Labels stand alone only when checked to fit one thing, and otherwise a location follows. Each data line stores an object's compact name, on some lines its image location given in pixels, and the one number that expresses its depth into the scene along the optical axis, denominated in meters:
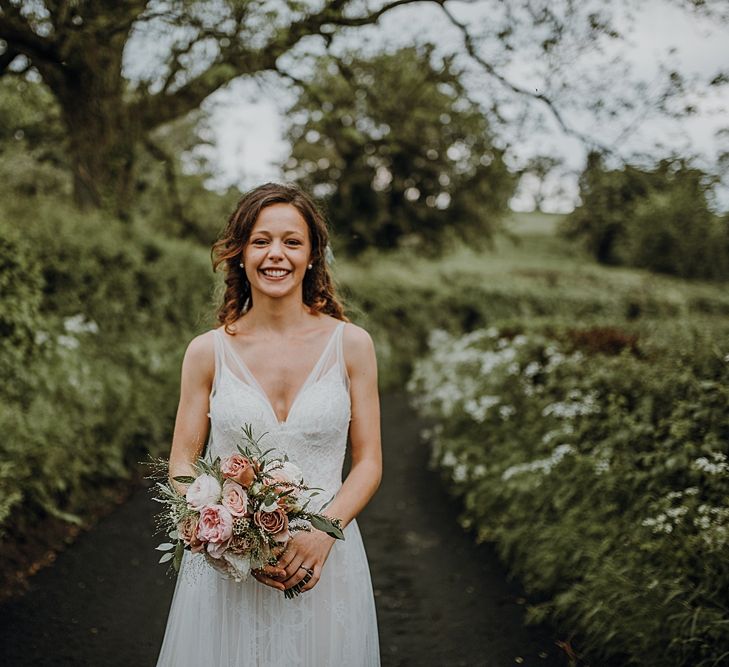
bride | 2.46
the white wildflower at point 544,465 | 5.23
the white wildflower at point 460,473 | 6.99
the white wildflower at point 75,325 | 6.64
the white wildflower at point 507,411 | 6.64
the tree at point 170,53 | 7.11
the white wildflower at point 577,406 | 5.35
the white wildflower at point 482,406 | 6.88
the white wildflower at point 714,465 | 3.71
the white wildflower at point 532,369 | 6.64
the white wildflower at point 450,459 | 7.60
